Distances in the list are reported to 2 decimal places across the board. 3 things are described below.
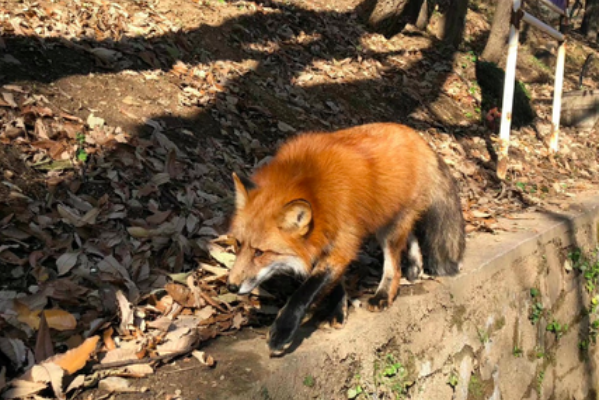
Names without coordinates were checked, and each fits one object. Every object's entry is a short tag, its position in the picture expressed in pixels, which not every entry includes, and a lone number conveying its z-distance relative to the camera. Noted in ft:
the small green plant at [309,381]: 8.61
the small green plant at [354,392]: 9.45
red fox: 9.05
